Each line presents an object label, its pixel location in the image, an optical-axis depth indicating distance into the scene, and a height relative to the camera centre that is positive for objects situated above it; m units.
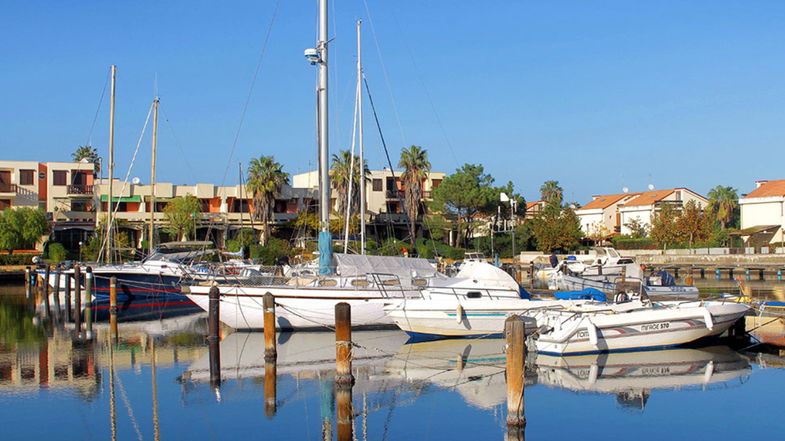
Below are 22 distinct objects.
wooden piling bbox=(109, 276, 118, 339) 32.44 -2.37
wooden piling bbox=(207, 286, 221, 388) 19.51 -2.38
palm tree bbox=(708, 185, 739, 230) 89.19 +3.88
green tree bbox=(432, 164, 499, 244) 72.06 +4.01
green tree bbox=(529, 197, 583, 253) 70.56 +0.80
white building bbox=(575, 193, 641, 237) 88.75 +2.76
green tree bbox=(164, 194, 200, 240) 65.56 +2.28
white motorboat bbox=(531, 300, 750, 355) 19.94 -2.35
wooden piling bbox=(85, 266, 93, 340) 28.55 -2.62
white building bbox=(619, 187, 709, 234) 82.81 +3.65
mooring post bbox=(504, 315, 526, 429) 12.88 -2.02
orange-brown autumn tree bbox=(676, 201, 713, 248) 70.19 +0.88
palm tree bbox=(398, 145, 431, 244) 73.44 +6.15
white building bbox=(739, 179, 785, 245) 75.81 +2.13
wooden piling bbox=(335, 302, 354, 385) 16.05 -2.19
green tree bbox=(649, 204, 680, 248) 70.62 +0.65
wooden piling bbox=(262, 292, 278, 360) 19.67 -2.19
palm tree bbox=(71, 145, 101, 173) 99.75 +11.60
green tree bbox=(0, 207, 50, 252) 61.84 +1.39
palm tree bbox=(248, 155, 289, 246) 68.81 +5.01
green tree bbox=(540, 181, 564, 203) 111.43 +6.99
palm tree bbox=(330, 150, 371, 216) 64.44 +5.67
